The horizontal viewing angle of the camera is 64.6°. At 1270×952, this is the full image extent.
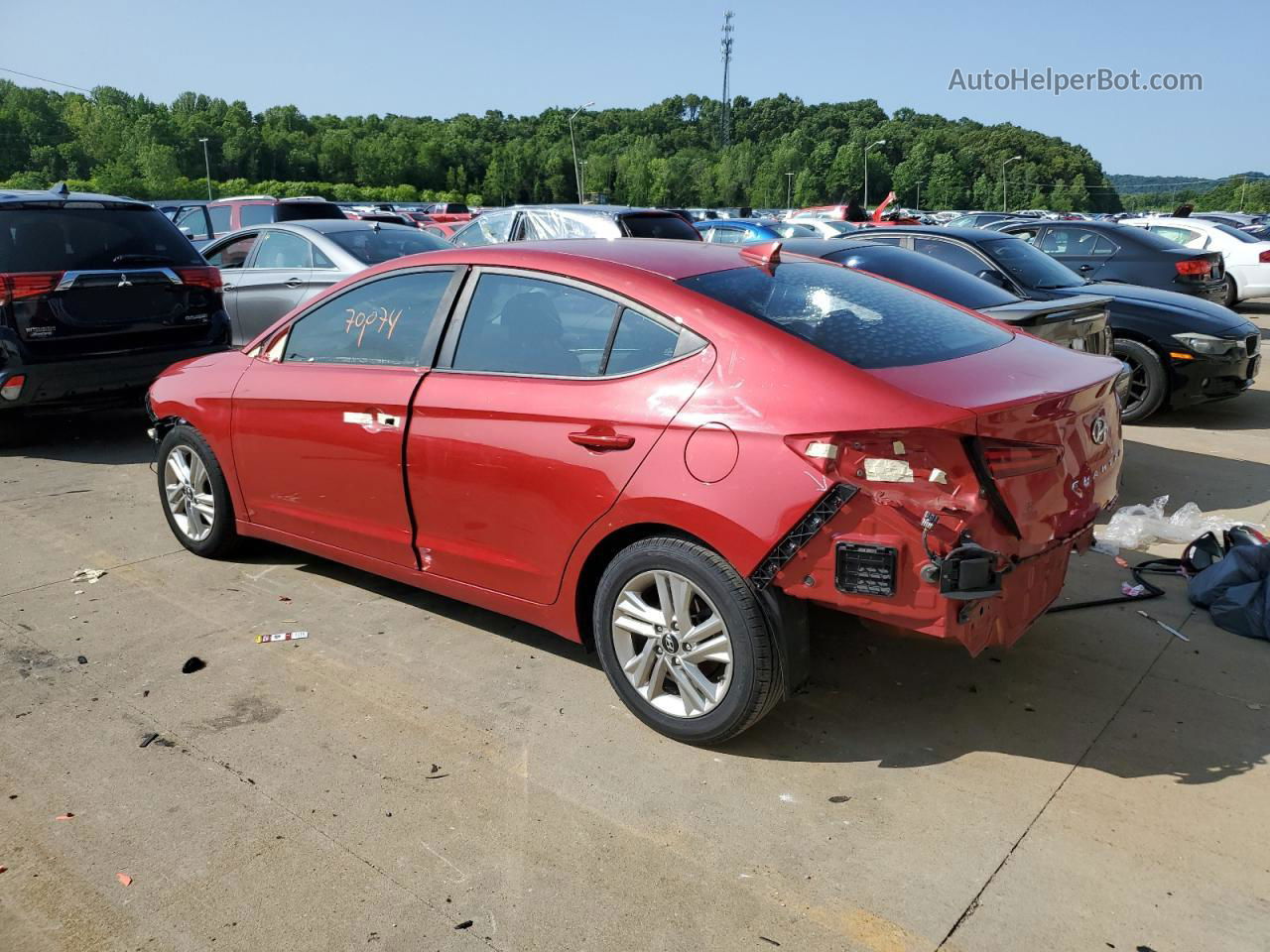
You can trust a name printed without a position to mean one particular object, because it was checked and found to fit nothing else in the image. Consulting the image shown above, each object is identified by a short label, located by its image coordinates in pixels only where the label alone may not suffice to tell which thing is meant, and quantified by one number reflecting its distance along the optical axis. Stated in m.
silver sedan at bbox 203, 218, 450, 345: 9.36
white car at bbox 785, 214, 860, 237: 19.02
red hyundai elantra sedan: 2.93
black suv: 6.98
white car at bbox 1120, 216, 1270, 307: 16.55
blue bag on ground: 4.28
